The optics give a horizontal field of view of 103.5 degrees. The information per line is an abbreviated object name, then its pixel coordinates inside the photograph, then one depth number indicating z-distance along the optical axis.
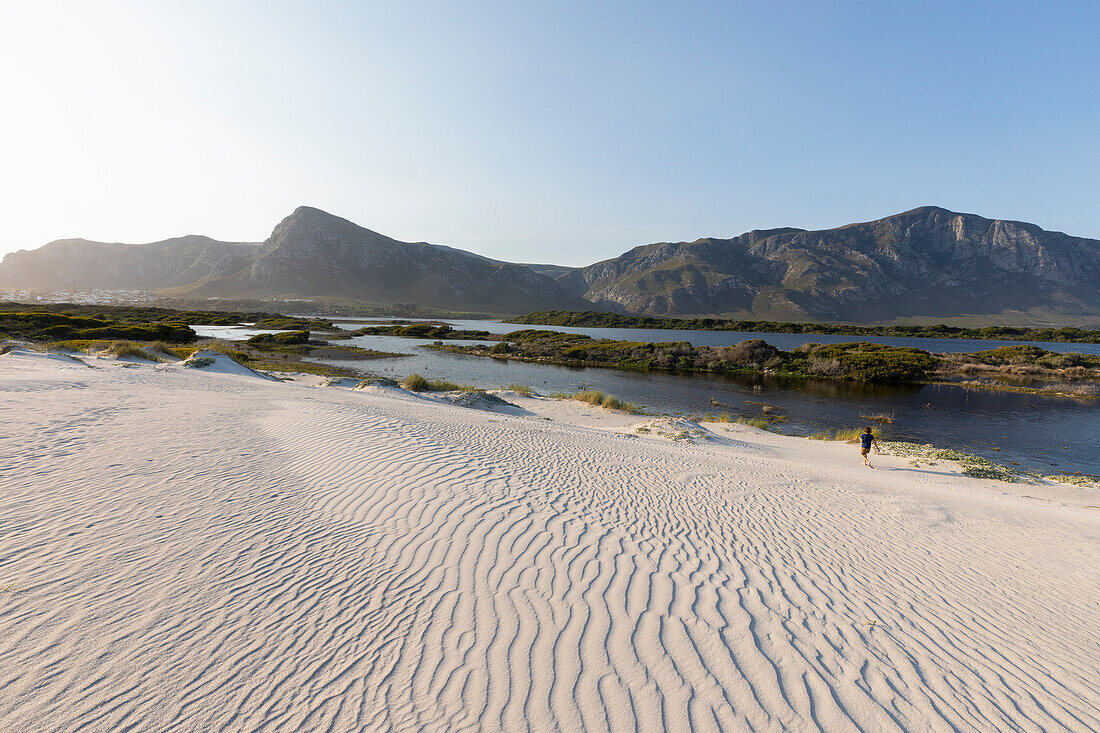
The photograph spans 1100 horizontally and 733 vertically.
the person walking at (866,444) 13.52
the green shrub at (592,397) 23.55
